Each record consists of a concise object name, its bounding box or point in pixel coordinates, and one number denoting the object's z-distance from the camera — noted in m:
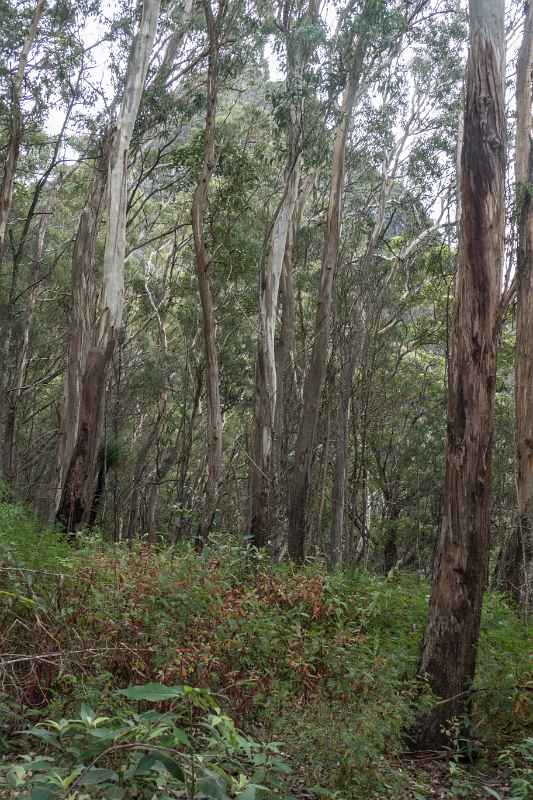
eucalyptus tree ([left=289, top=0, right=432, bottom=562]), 11.43
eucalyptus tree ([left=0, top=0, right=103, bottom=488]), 16.41
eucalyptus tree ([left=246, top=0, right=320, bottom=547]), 11.67
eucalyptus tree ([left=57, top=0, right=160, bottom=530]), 11.04
